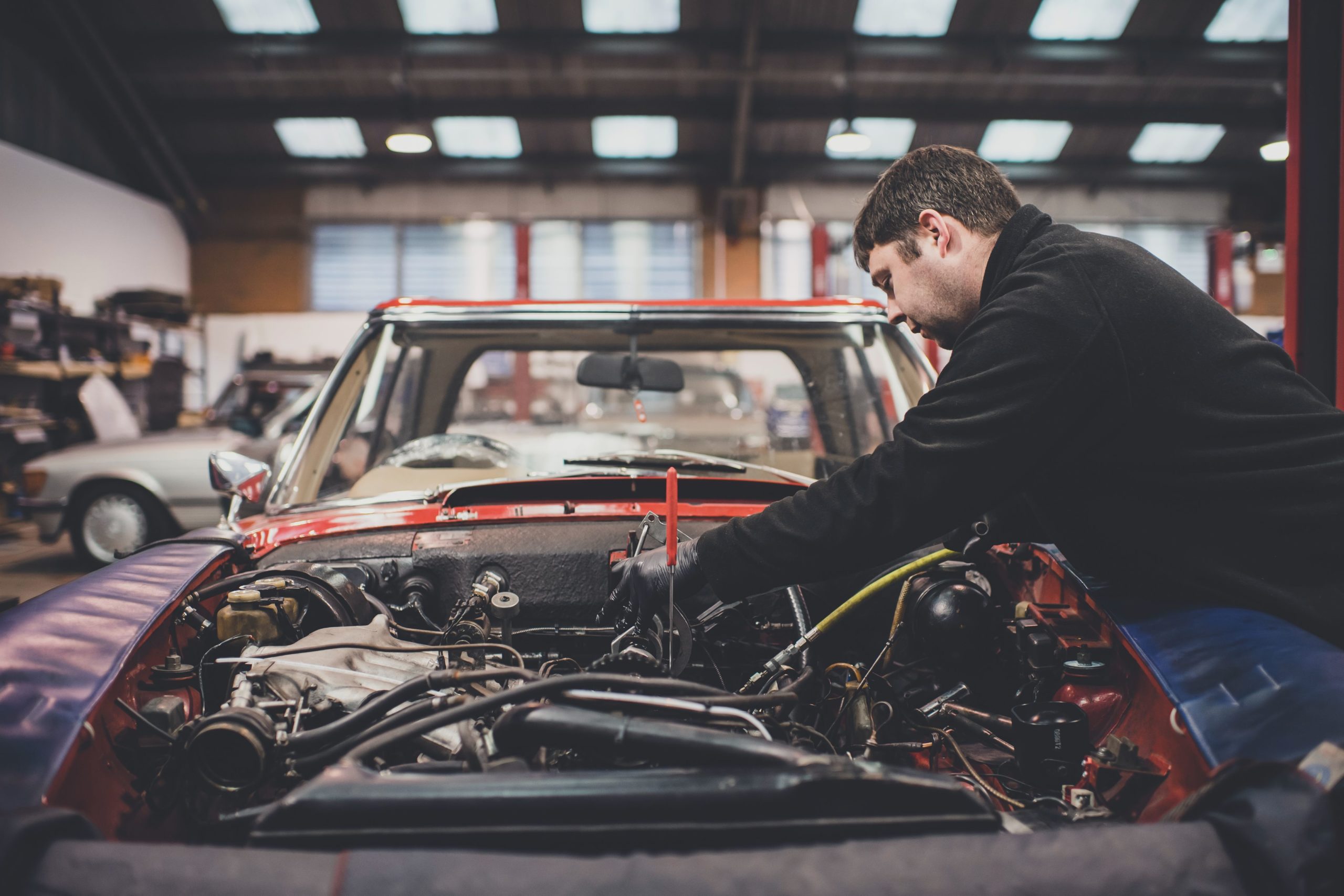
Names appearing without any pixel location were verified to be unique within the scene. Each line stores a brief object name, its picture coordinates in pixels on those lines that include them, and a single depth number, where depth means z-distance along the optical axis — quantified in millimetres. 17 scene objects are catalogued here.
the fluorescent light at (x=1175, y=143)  13539
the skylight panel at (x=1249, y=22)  11078
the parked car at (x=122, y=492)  6199
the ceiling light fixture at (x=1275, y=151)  10664
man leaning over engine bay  1314
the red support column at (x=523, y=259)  13484
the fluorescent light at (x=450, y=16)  10852
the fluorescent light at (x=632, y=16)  10797
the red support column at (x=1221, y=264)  12359
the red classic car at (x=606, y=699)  912
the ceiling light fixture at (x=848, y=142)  10625
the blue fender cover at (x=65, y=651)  1090
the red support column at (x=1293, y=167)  2717
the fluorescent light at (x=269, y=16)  10875
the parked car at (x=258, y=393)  8250
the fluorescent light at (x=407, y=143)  10453
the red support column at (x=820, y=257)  12328
